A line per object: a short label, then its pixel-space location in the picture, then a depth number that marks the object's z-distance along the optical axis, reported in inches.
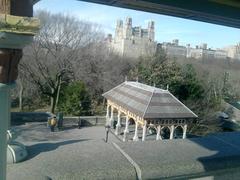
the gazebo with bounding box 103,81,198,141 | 552.9
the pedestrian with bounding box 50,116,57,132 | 595.1
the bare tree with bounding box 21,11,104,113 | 738.8
